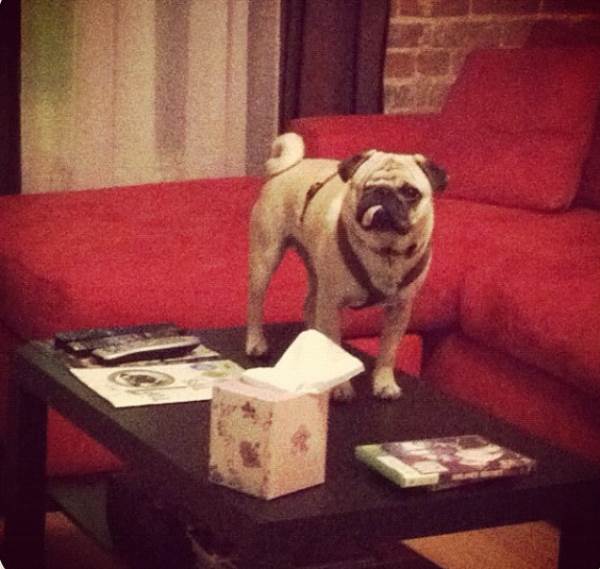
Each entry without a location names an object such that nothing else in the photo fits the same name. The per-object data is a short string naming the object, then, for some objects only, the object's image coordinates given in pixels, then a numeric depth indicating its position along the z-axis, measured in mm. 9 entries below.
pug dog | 3474
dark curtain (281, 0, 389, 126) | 6004
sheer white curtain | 5789
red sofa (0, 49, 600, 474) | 4056
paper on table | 3480
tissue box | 3111
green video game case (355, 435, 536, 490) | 3172
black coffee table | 3101
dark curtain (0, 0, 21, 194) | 5505
